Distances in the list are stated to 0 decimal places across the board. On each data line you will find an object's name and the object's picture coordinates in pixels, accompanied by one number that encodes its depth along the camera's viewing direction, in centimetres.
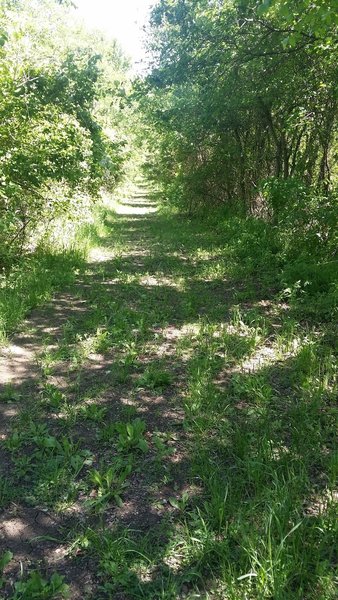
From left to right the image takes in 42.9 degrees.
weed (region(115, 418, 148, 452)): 326
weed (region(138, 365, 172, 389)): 425
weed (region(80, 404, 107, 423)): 363
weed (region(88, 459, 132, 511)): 272
